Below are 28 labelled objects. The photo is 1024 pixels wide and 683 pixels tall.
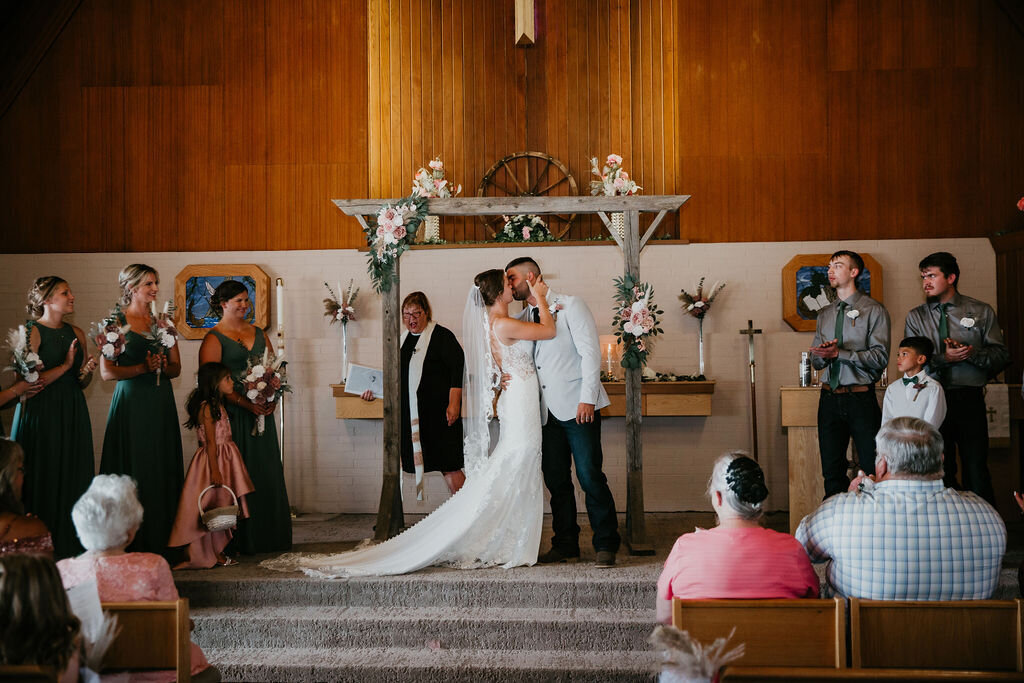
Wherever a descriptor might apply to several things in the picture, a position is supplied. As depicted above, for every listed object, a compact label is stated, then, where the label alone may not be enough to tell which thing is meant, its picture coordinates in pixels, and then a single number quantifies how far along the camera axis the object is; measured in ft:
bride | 15.65
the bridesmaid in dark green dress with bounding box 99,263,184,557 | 15.99
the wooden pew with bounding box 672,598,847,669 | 7.64
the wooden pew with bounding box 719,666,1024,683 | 6.85
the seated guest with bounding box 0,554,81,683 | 7.02
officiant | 19.76
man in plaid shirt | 8.80
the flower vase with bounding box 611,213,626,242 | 23.27
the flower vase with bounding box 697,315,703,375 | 24.11
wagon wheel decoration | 25.53
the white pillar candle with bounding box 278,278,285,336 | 22.84
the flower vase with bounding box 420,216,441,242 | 24.98
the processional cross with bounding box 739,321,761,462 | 24.02
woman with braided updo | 8.79
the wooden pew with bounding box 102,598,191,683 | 7.99
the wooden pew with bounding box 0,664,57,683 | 6.77
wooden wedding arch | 17.28
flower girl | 15.94
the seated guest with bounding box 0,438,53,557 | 11.29
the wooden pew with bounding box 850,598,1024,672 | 7.48
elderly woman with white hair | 9.47
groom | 16.05
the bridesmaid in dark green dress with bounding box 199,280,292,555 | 17.01
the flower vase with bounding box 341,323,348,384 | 24.86
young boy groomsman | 15.51
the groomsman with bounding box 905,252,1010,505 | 16.17
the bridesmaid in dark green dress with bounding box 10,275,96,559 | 15.99
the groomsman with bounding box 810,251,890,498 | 16.16
